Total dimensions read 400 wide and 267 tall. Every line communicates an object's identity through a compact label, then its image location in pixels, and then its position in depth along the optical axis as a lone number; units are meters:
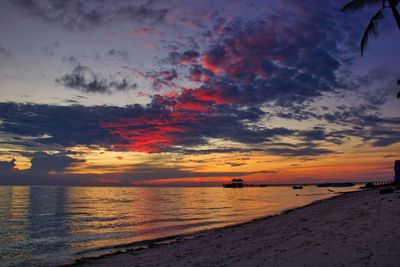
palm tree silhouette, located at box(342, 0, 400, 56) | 13.66
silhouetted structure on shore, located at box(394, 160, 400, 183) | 57.24
